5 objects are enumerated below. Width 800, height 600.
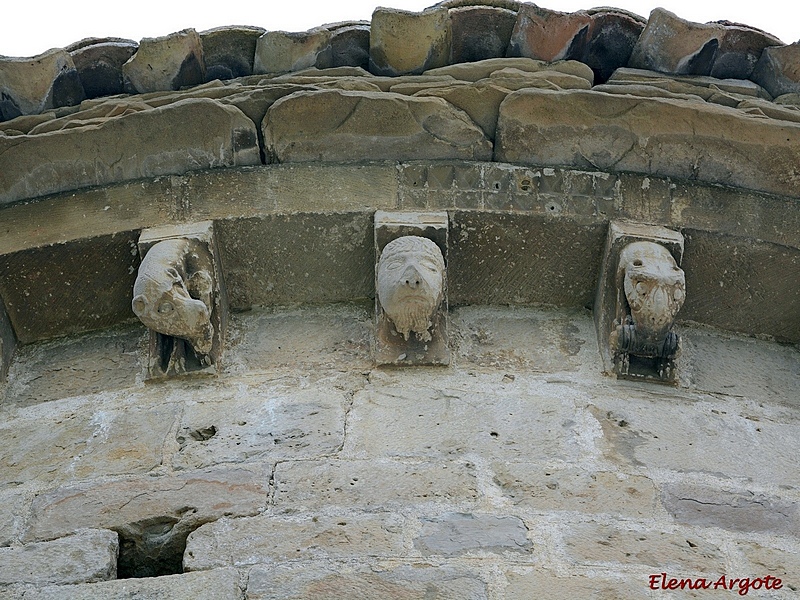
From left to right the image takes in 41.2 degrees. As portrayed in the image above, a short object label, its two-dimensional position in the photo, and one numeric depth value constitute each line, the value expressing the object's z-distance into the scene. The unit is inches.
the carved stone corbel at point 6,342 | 158.9
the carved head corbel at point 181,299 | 143.4
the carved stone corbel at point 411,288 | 145.1
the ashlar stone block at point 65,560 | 119.6
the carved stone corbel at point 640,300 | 146.3
